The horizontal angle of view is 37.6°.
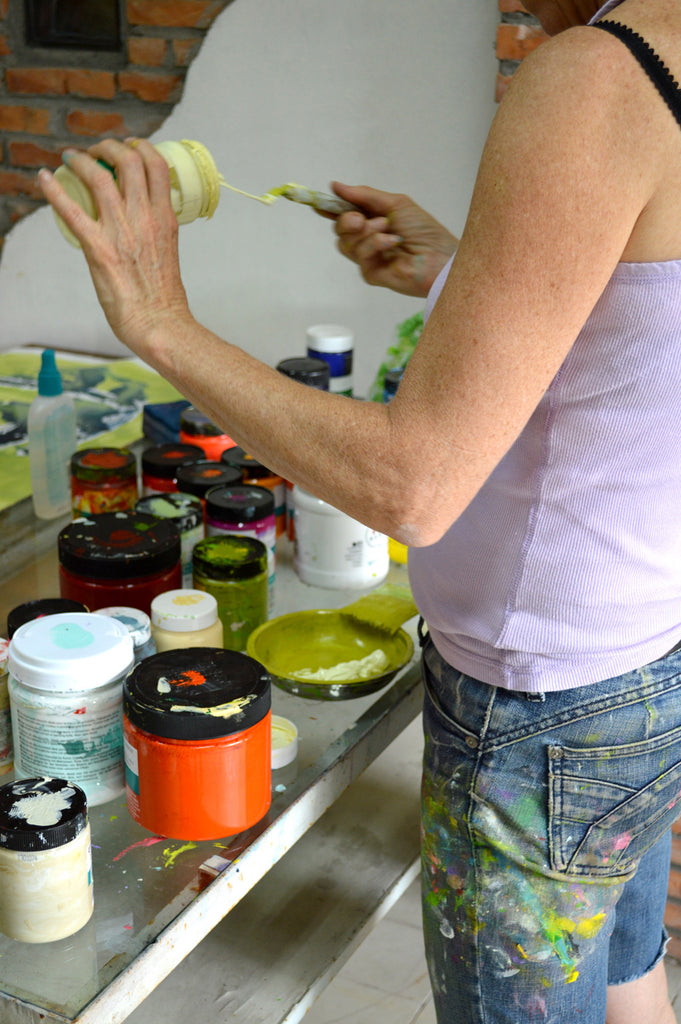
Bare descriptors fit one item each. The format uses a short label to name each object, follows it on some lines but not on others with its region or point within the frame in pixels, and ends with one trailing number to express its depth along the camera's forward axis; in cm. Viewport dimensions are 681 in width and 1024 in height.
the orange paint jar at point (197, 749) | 72
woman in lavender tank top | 54
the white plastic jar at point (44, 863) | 64
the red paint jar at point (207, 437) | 139
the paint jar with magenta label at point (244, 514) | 110
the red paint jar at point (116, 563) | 98
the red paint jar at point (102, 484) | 123
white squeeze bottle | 135
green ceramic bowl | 100
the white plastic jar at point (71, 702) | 74
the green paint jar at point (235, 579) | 102
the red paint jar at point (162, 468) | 127
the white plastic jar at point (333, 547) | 119
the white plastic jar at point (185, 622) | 90
